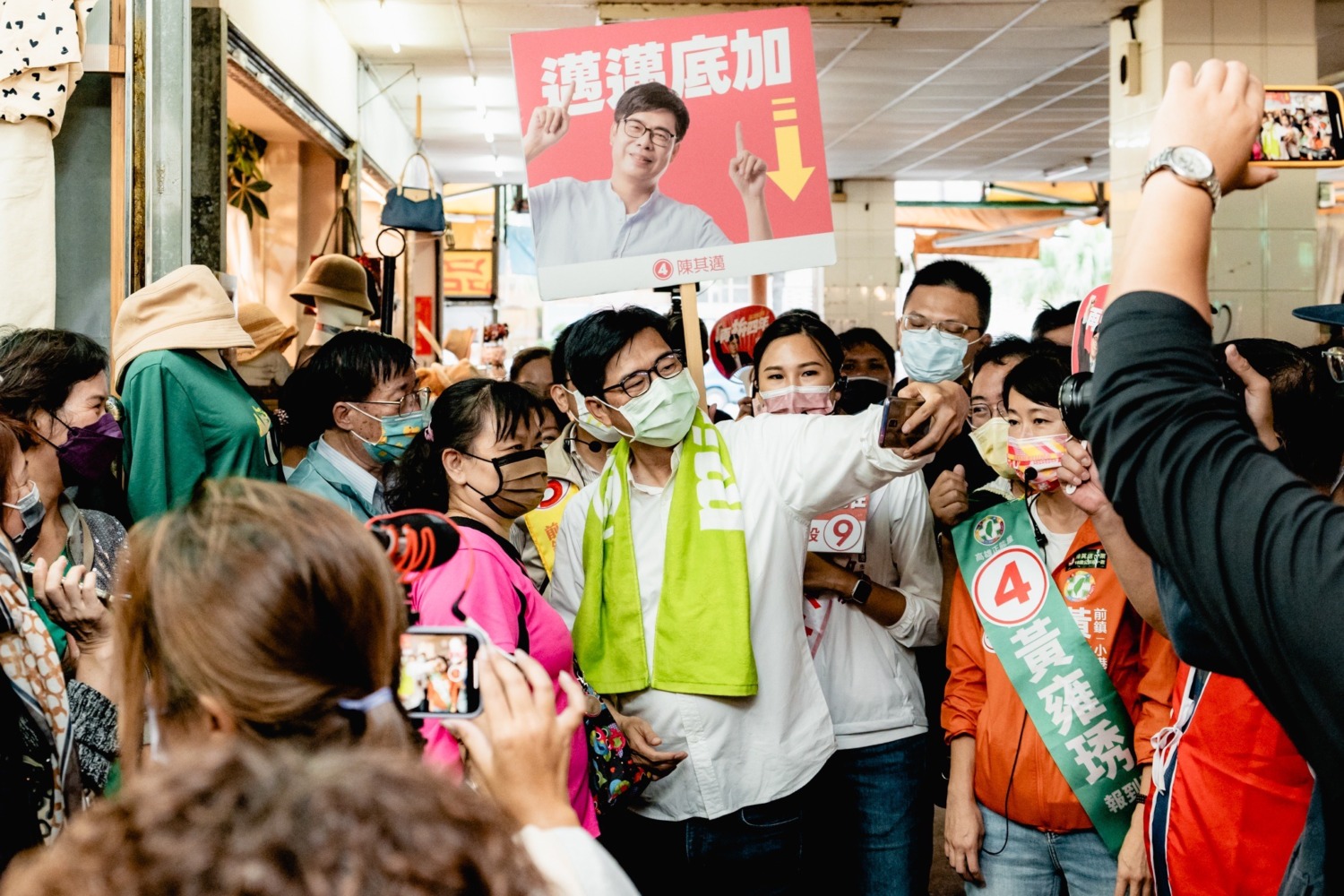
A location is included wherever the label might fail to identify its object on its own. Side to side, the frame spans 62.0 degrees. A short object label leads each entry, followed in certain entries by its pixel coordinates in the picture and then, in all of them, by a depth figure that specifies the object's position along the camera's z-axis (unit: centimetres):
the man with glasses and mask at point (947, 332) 317
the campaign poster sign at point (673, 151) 287
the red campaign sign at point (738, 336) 465
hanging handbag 630
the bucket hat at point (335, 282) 512
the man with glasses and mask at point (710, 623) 221
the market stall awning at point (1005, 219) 1423
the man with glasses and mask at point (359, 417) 315
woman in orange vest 216
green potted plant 651
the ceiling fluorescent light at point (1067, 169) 1259
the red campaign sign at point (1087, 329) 198
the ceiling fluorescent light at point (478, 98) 892
